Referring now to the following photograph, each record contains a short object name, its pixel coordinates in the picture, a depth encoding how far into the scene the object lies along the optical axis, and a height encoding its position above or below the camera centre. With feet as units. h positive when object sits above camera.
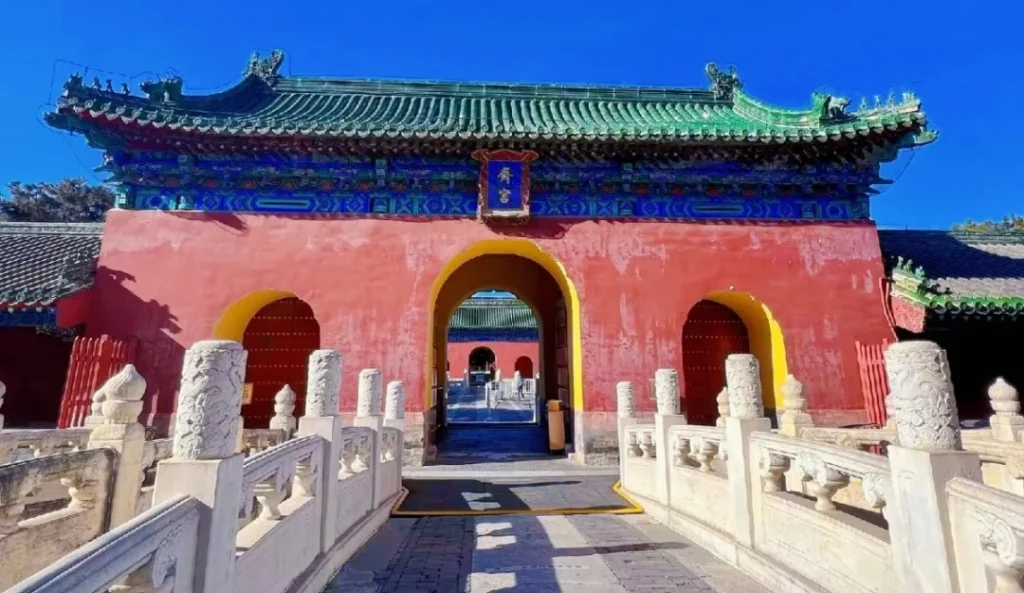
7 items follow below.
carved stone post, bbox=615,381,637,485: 23.20 -0.81
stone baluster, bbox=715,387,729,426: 16.55 -0.25
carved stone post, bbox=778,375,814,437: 21.88 -0.46
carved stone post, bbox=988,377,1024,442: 18.52 -0.72
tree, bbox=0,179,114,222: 84.79 +32.24
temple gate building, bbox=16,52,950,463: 28.55 +9.13
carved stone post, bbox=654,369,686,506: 18.58 -0.85
